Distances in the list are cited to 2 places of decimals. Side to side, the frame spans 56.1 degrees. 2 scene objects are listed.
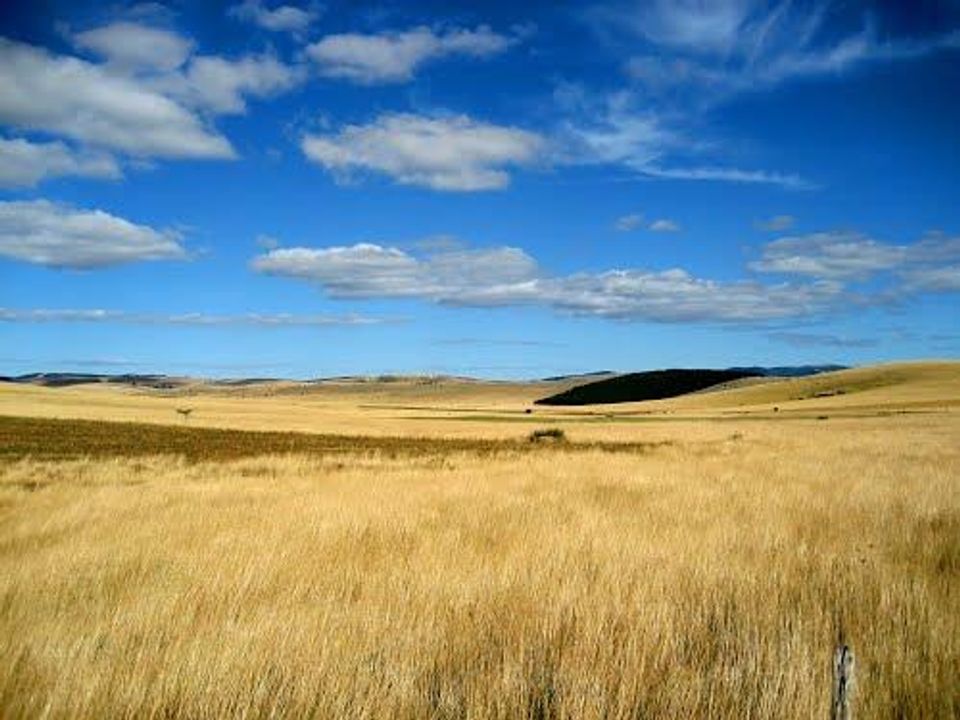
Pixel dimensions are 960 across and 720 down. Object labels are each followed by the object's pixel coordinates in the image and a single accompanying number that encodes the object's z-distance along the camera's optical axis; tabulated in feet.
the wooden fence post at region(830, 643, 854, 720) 14.70
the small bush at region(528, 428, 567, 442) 172.86
